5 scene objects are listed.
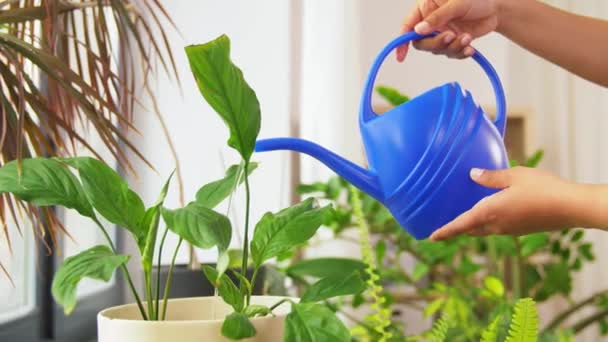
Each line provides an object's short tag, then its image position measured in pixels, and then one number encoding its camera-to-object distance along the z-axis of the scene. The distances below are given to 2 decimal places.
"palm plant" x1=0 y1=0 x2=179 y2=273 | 0.79
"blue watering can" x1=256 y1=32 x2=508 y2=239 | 0.72
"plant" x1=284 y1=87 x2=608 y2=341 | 1.70
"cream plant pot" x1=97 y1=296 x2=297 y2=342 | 0.59
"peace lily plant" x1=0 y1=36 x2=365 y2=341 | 0.57
